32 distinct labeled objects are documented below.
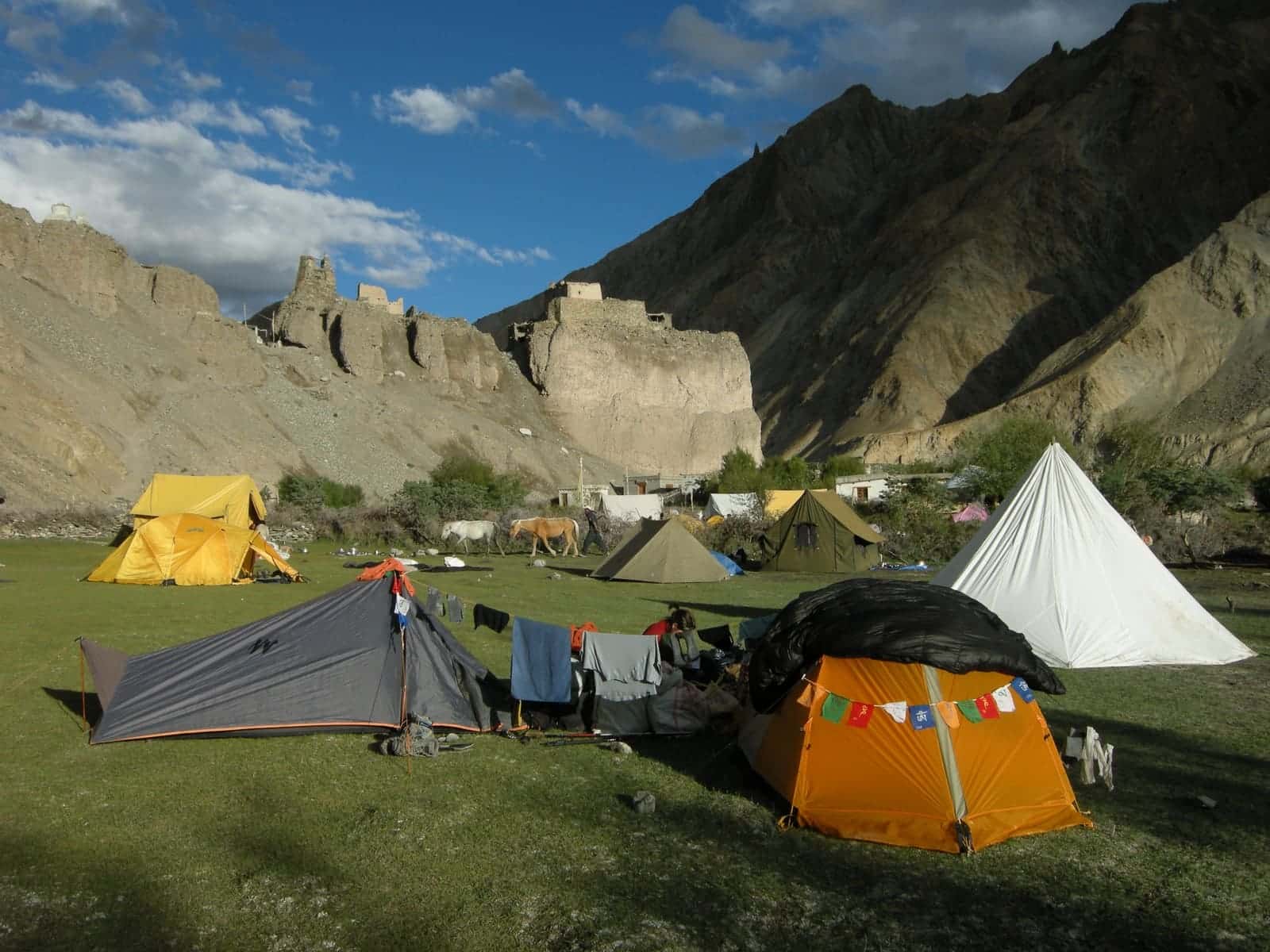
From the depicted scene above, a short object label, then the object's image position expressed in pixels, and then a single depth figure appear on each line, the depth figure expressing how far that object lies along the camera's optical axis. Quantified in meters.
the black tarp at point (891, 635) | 6.81
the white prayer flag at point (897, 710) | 6.75
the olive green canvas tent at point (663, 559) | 24.14
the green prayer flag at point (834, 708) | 6.89
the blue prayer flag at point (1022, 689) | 7.05
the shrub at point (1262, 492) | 35.01
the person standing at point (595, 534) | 35.06
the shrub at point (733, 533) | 30.97
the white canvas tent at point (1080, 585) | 12.62
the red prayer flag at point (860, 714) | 6.83
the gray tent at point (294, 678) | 8.67
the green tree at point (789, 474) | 52.00
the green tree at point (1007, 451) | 36.72
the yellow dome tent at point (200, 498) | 28.78
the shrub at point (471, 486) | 37.91
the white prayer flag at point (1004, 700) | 6.89
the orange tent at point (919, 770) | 6.50
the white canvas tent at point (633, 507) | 41.34
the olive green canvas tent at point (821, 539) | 27.48
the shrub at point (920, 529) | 30.28
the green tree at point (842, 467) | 58.88
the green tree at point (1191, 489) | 31.39
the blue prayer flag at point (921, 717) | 6.67
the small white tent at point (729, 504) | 39.50
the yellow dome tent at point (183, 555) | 20.66
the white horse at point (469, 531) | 33.84
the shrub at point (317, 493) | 40.72
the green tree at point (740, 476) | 48.88
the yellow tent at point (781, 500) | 36.66
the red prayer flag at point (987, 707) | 6.83
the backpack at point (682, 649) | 9.46
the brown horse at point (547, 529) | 32.95
